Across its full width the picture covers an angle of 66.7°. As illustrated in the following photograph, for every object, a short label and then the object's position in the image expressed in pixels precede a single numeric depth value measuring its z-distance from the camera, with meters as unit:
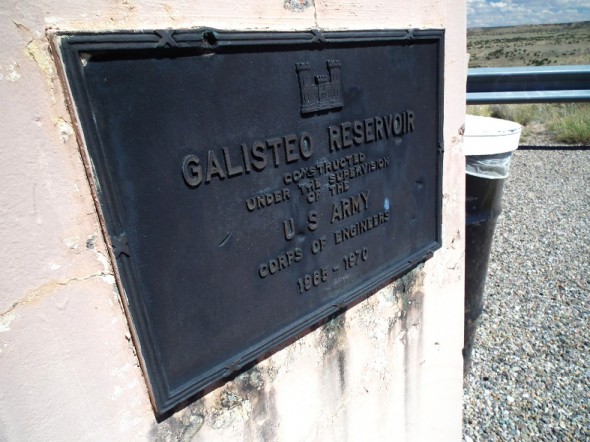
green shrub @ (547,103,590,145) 7.18
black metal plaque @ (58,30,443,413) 0.94
